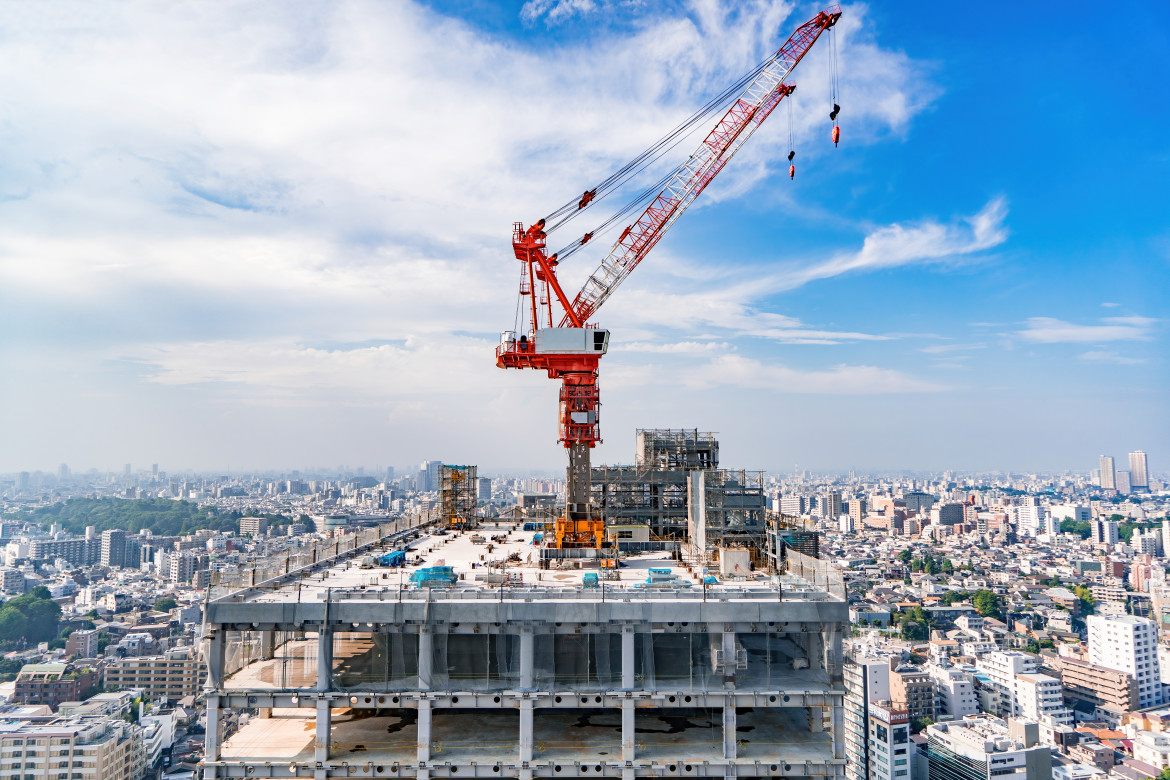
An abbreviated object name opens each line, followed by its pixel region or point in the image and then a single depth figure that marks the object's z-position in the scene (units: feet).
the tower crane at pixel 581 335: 144.97
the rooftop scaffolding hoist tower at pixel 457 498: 201.57
